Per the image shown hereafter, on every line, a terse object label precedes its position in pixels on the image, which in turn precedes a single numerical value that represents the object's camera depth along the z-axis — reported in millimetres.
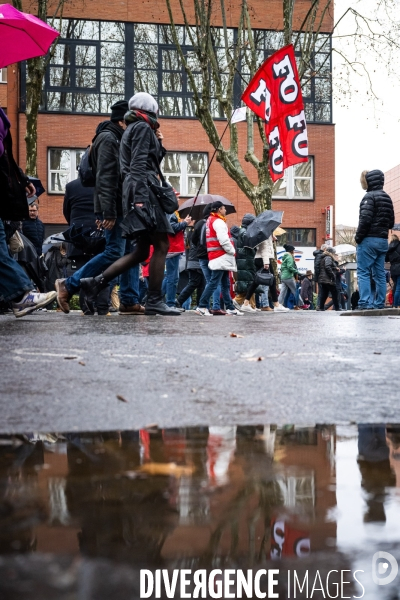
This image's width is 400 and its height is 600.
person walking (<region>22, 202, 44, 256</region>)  11070
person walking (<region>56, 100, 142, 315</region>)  7992
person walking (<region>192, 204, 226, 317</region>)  12337
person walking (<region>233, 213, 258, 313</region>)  15055
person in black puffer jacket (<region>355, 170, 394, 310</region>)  11211
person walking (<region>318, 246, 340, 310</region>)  19781
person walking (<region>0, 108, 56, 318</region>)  6379
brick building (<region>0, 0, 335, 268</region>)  33969
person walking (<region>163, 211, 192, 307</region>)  12102
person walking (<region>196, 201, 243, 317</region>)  11930
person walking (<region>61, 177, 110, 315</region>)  9023
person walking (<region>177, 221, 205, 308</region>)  12883
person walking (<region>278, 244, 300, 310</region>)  20422
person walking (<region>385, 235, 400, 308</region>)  16234
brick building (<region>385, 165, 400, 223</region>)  101950
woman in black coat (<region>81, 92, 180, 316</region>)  7574
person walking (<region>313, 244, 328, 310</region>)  20266
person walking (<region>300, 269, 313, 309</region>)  26094
